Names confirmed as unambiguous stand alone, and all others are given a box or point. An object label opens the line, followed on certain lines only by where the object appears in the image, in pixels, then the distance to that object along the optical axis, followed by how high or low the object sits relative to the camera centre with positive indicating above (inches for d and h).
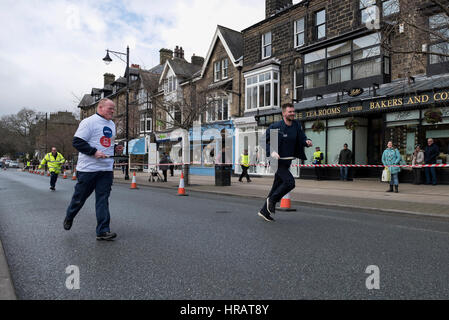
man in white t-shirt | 187.3 -1.2
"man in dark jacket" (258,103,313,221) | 243.9 +9.9
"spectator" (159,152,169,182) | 810.8 +4.3
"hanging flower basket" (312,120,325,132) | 678.5 +71.0
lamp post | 806.2 +244.2
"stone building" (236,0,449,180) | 573.3 +159.1
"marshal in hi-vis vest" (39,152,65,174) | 544.8 +0.5
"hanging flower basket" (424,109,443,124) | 504.4 +68.8
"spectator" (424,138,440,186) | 532.7 +12.1
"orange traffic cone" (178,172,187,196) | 470.0 -37.5
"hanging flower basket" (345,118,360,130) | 613.7 +69.4
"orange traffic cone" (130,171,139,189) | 604.0 -40.2
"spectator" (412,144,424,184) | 548.7 +1.2
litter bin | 600.1 -25.0
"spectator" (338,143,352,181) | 648.4 +9.1
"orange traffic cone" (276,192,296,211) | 310.7 -37.5
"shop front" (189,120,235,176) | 1008.9 +57.2
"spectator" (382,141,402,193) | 447.2 +1.0
